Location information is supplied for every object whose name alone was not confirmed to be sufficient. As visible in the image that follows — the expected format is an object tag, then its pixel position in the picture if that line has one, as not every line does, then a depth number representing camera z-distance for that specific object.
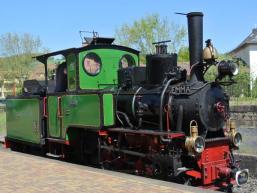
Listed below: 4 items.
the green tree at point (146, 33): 49.25
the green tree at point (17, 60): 65.50
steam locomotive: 8.75
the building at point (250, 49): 59.74
